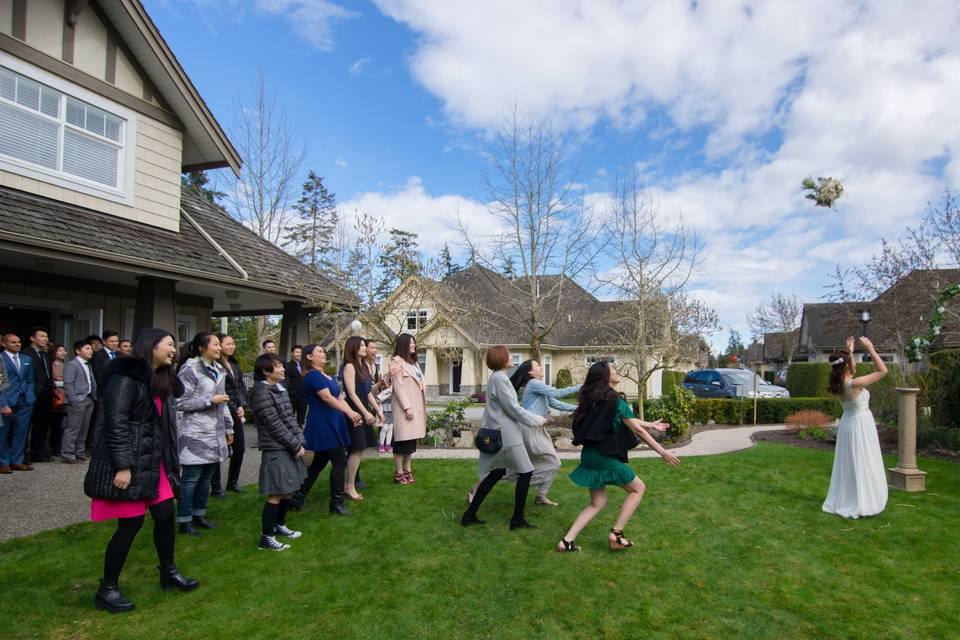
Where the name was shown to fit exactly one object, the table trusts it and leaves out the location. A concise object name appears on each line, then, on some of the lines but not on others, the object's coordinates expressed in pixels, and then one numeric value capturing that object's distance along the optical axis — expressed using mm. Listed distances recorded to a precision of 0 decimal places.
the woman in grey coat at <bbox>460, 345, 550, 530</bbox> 5703
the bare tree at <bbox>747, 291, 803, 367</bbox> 49938
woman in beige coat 7113
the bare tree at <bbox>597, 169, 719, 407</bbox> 17625
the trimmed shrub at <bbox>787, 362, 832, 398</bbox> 27000
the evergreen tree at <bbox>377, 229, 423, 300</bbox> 17266
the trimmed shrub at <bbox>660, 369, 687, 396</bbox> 29453
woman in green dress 5020
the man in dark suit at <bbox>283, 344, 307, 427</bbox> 10023
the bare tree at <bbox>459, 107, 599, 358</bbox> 19250
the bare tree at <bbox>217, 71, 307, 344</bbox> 25703
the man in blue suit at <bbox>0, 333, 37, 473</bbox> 8016
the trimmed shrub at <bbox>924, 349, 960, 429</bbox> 11469
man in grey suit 8914
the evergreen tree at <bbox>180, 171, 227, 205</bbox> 36188
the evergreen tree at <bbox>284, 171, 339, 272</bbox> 37219
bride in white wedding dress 6414
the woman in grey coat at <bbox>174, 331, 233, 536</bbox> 5531
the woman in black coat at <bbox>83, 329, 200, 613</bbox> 3824
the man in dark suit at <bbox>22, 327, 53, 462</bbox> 8664
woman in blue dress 5848
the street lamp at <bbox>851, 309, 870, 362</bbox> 10250
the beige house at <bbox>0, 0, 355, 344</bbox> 8516
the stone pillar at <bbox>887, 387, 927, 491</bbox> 7723
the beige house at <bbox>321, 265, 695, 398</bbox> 29016
